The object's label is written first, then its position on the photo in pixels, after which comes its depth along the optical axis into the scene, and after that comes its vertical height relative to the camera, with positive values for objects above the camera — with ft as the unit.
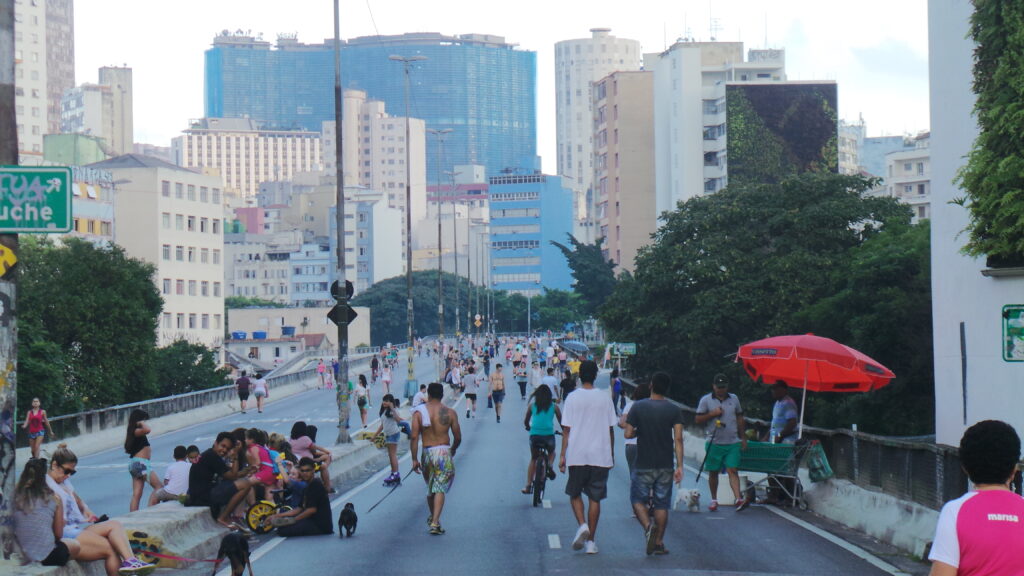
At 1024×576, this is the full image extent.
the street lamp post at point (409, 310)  176.45 -1.30
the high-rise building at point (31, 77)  600.39 +104.65
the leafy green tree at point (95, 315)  192.44 -1.27
